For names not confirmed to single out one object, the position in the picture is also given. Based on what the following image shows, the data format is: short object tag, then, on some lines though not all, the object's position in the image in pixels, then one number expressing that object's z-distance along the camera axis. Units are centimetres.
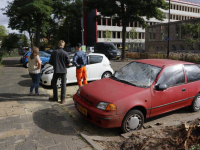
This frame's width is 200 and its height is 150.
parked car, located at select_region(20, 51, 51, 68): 1674
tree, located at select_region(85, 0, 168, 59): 2427
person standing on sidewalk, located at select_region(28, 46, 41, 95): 670
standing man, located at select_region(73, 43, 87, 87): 679
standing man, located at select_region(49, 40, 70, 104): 605
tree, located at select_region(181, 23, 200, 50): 3288
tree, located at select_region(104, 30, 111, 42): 5359
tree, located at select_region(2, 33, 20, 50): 4112
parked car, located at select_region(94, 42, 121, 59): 2581
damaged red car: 404
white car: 866
